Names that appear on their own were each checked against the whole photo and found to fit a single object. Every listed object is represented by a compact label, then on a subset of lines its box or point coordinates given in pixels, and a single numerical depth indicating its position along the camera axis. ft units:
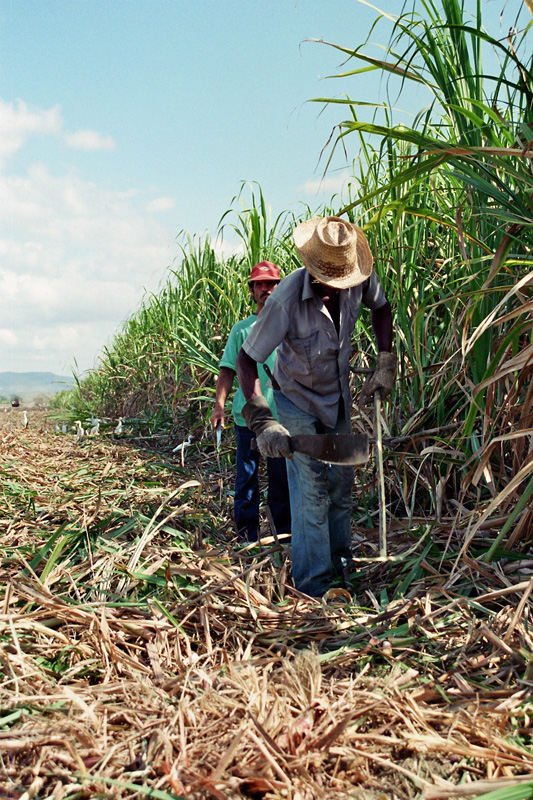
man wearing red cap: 10.92
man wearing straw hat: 8.11
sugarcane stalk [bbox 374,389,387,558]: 8.28
